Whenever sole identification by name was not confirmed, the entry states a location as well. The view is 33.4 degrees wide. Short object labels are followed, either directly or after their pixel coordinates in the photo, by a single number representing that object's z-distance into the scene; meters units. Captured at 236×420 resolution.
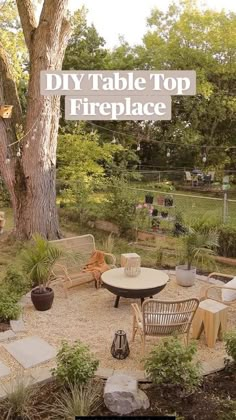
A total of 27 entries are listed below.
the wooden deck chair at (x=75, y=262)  6.63
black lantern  4.57
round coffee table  5.82
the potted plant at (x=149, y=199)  11.68
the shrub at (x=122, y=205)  10.62
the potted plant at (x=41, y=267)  6.01
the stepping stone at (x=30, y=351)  4.57
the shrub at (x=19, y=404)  3.51
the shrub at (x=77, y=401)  3.39
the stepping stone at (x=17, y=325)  5.34
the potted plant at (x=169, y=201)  11.35
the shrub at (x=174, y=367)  3.72
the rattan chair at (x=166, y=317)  4.51
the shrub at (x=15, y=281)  6.28
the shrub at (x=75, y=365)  3.80
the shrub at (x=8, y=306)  5.54
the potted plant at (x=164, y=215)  10.47
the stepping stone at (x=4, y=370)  4.29
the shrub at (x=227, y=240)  8.53
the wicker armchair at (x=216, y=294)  5.65
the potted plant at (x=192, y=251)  7.03
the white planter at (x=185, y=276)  7.06
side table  4.93
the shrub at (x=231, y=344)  4.16
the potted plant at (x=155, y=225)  10.41
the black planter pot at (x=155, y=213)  10.73
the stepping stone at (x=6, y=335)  5.09
